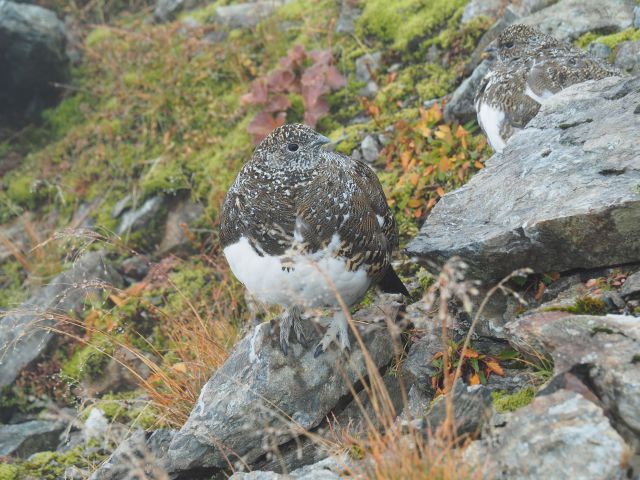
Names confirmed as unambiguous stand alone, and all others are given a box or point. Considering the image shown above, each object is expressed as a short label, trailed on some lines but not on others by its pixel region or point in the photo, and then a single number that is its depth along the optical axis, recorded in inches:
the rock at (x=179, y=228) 516.4
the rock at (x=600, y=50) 406.9
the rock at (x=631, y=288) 238.5
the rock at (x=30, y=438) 397.1
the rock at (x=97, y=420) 377.4
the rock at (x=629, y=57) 383.2
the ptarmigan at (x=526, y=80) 358.0
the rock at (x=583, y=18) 436.5
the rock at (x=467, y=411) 202.2
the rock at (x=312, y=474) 218.5
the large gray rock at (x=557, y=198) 255.3
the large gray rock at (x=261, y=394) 275.9
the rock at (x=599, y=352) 186.4
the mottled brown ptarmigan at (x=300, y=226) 262.4
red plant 519.2
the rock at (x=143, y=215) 531.8
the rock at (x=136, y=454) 271.4
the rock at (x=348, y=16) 569.6
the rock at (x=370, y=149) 464.8
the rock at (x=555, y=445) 174.7
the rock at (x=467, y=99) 431.8
